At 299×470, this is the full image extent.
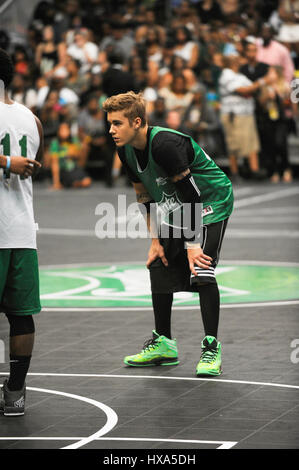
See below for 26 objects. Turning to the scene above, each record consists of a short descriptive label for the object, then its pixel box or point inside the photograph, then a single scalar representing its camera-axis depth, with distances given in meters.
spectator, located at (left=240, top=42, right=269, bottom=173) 21.19
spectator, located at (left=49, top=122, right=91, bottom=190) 21.88
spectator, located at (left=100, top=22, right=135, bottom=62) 23.17
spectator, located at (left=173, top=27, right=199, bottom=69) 22.33
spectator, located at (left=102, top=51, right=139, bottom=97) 20.09
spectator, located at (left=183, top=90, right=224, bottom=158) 21.14
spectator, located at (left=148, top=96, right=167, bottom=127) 20.16
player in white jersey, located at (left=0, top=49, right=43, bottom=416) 6.21
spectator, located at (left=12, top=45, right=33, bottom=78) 24.36
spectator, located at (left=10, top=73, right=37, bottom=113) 22.76
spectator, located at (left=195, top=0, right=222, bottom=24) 24.09
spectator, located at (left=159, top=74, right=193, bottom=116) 21.06
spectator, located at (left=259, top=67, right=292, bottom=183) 21.27
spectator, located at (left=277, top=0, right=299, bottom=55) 22.03
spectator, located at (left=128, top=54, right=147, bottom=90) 21.95
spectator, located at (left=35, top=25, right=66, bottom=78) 23.90
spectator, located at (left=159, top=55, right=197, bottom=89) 21.30
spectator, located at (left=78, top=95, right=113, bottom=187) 21.64
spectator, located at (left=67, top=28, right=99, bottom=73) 23.62
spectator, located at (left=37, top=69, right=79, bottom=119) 22.03
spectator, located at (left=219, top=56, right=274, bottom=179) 21.19
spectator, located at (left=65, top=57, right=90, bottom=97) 22.75
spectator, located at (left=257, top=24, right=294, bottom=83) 21.17
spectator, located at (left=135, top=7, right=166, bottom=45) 23.64
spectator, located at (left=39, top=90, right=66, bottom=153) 22.02
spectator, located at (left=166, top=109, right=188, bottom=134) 20.34
